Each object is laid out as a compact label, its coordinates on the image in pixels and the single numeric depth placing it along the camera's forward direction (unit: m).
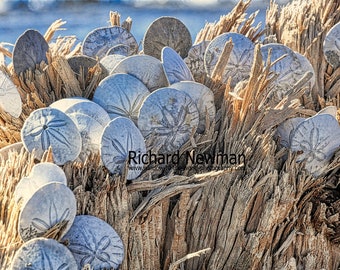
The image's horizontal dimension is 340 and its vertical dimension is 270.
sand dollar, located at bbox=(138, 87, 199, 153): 2.71
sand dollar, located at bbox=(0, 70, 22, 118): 2.72
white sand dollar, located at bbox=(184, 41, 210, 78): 2.94
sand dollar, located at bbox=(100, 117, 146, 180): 2.64
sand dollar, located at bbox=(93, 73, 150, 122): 2.75
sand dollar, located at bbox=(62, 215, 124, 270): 2.57
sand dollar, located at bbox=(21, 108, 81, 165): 2.64
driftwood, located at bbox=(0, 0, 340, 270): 2.62
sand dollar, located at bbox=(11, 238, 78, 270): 2.51
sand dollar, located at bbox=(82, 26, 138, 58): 2.97
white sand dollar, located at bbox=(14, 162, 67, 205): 2.56
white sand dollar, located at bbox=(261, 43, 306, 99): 2.92
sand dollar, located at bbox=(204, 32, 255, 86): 2.89
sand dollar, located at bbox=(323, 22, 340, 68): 3.02
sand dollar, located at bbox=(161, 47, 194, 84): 2.78
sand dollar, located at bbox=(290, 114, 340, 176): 2.79
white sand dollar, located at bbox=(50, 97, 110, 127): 2.70
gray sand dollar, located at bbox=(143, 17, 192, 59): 2.93
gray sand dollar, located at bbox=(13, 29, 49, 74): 2.81
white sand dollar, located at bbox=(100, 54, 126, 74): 2.84
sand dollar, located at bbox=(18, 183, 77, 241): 2.53
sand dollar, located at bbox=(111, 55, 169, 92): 2.79
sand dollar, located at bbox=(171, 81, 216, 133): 2.75
